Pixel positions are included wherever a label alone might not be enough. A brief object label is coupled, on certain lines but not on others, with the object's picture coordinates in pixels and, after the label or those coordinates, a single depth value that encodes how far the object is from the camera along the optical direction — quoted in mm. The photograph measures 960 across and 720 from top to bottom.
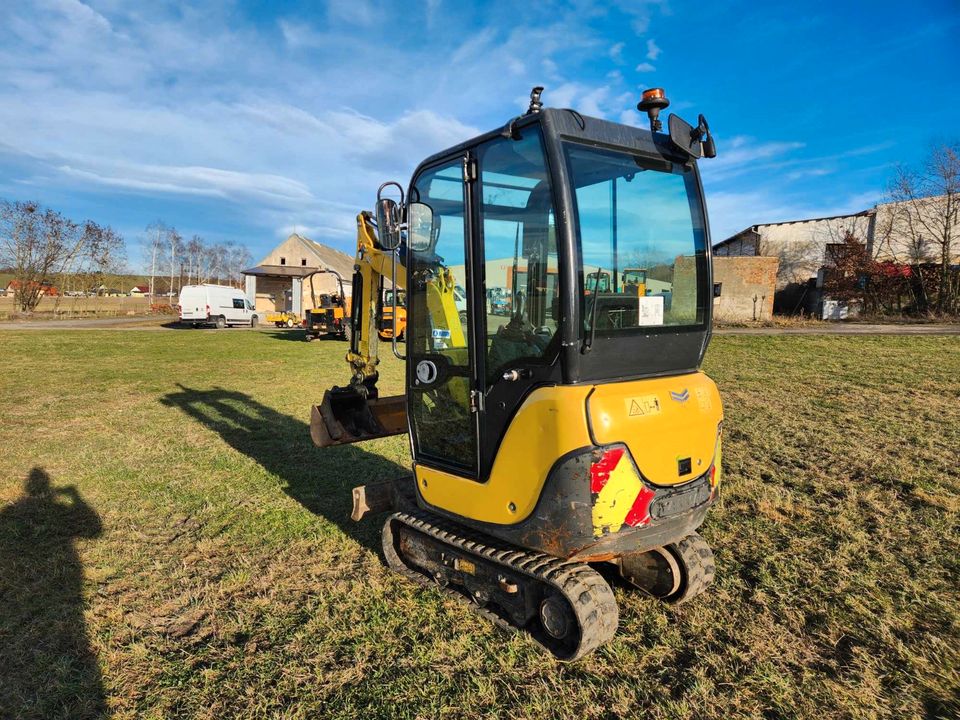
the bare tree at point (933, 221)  26828
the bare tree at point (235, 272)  78312
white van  33062
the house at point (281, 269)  44156
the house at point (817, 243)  28453
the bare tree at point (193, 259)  69750
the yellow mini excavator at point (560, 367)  2893
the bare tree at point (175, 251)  63250
